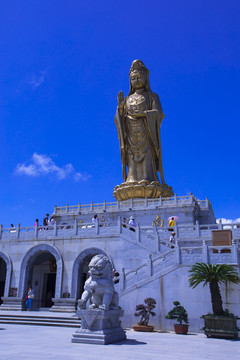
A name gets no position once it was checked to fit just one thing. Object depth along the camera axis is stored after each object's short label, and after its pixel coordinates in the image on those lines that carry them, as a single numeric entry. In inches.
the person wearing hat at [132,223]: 872.2
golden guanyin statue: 1371.8
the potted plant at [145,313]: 547.2
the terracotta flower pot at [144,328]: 546.3
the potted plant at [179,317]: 522.0
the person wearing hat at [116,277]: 661.8
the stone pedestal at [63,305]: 788.6
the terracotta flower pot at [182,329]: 524.1
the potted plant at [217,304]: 466.6
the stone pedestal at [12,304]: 829.2
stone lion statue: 405.1
